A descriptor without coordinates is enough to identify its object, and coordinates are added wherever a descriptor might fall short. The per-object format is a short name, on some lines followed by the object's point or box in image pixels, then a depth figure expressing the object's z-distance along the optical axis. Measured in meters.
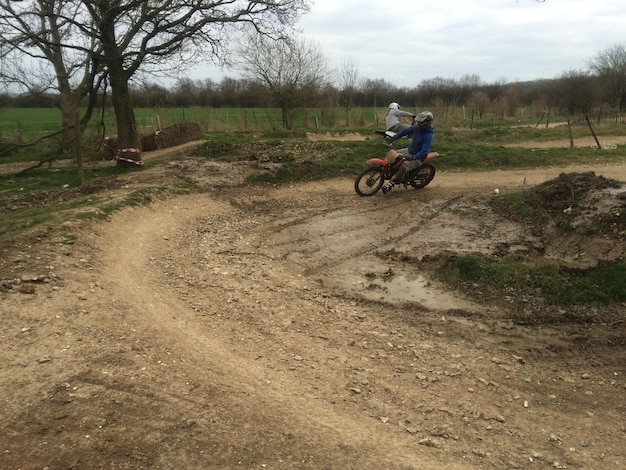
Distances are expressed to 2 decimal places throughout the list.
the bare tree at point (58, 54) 11.78
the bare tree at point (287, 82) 27.47
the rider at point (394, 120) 10.79
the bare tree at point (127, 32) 12.43
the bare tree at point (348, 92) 35.03
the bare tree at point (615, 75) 43.25
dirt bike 10.23
